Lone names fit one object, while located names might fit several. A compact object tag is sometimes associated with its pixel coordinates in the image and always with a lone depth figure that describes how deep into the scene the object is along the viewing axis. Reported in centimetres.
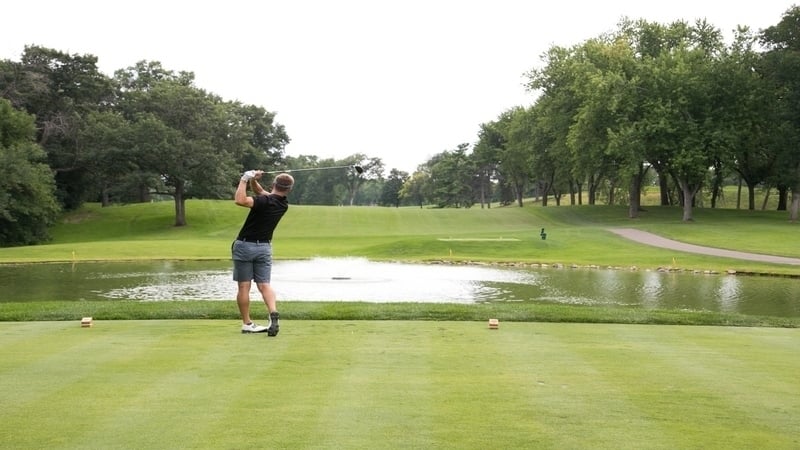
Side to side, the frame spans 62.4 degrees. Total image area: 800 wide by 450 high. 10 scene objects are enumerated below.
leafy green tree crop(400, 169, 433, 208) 13206
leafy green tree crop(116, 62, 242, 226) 5438
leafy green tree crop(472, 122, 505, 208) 9588
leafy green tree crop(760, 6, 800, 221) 4841
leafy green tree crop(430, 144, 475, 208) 11144
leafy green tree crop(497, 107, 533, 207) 7268
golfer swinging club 835
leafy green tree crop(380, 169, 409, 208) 14838
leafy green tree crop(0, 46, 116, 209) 5678
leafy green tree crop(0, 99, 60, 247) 4425
